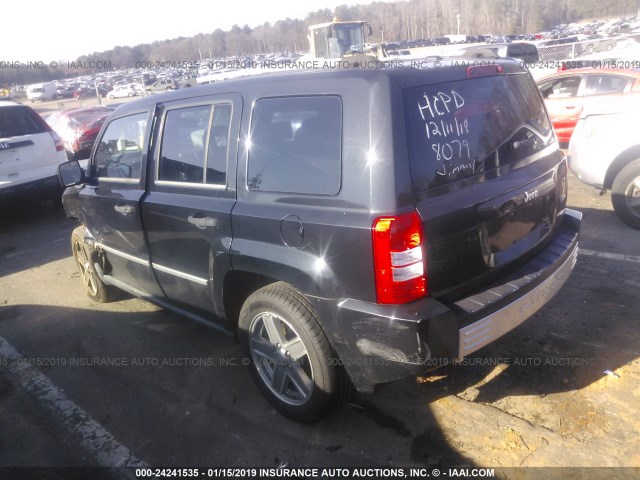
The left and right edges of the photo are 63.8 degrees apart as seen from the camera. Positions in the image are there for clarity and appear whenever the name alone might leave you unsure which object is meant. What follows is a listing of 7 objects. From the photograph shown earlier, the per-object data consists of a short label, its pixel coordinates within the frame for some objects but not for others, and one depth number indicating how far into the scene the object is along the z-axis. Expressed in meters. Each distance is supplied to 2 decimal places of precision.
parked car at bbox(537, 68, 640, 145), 8.62
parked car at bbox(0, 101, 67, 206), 7.64
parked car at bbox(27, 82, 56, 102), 48.91
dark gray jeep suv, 2.37
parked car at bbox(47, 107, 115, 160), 13.78
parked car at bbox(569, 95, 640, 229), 5.47
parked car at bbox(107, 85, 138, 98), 43.67
